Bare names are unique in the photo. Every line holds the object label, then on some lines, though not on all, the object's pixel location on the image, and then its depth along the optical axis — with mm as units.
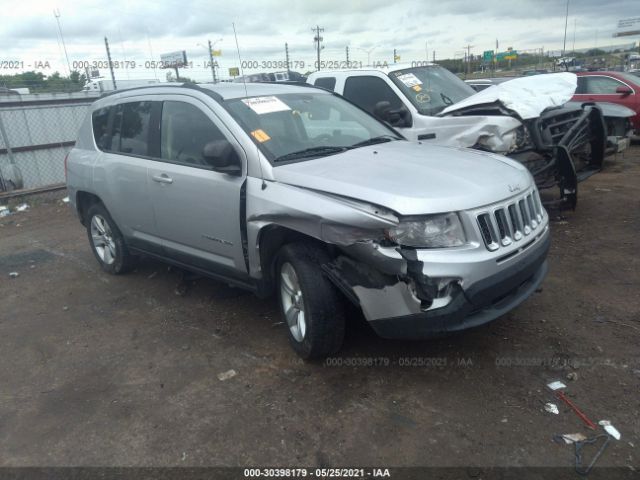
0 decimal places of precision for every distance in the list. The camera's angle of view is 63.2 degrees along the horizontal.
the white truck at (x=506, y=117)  5598
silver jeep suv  2887
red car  10414
